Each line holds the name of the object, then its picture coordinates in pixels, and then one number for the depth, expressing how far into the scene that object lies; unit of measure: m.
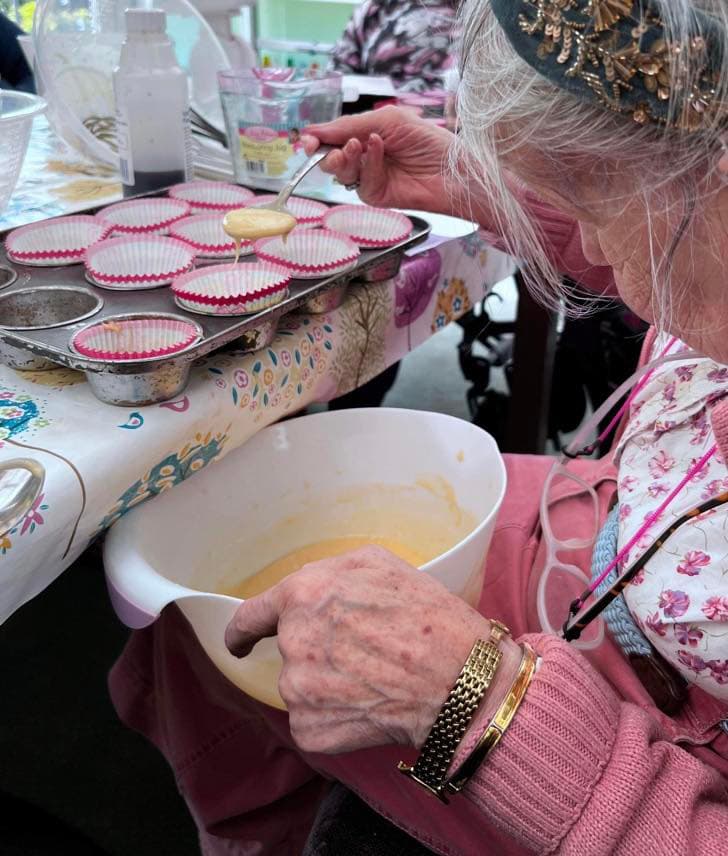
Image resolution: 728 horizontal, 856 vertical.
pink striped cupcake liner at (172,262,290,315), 0.74
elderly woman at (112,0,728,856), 0.44
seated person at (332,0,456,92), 2.17
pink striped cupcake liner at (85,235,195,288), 0.82
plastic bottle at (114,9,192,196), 1.00
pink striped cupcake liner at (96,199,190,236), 0.96
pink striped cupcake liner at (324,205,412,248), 0.98
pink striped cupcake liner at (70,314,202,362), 0.69
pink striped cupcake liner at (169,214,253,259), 0.89
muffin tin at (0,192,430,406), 0.66
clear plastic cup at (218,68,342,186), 1.16
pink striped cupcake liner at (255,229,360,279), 0.85
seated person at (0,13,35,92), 1.96
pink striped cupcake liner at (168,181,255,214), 1.04
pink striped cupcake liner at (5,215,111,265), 0.84
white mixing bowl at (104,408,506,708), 0.69
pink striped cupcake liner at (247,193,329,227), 0.98
